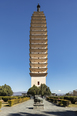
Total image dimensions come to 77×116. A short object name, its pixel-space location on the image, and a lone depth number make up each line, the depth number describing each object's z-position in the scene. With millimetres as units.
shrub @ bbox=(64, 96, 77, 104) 15166
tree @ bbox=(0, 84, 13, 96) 30285
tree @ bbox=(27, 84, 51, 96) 32448
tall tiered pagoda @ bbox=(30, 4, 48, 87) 40054
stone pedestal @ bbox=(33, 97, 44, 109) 9781
